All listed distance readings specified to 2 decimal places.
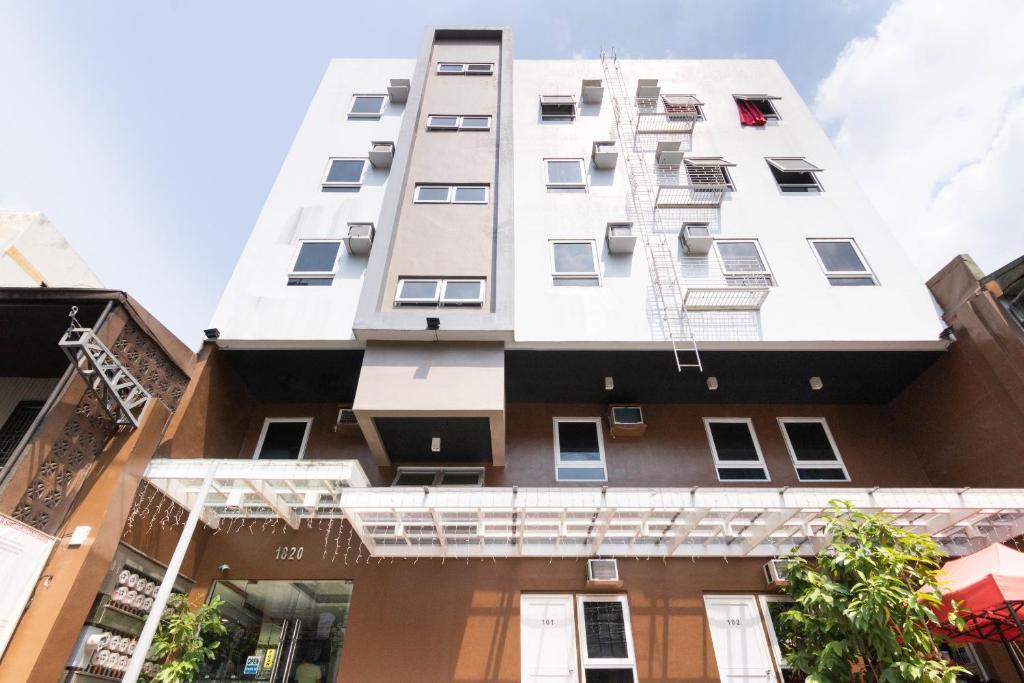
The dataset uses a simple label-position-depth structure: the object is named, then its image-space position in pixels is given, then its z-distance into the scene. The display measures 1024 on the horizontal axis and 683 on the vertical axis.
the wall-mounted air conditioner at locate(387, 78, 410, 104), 11.80
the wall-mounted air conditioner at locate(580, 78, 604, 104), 11.71
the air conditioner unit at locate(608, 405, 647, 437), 8.16
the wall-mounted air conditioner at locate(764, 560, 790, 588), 6.48
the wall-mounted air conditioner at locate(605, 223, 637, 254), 8.62
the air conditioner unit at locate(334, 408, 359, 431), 8.23
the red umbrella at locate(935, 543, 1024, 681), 5.00
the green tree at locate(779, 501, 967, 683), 4.70
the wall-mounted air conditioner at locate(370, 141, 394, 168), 10.20
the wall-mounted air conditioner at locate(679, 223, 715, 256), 8.69
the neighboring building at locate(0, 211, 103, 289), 8.92
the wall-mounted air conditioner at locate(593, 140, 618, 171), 10.15
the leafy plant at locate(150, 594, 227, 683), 5.53
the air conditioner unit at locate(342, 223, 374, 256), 8.68
